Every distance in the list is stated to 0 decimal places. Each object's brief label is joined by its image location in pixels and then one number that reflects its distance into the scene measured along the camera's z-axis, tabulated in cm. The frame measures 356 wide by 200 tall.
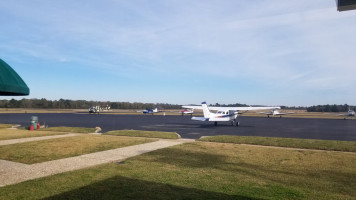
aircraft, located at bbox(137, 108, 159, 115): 8915
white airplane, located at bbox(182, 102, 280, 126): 3241
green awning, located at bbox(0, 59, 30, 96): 354
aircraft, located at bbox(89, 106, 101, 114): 8322
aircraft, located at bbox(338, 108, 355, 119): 6992
